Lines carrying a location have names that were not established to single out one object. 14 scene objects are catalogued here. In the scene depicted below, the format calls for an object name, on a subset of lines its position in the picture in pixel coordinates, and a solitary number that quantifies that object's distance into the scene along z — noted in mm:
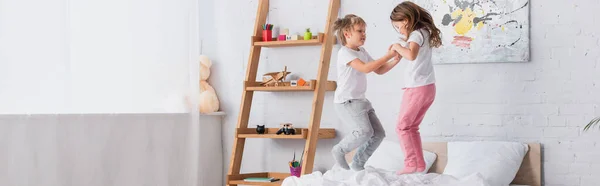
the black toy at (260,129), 4688
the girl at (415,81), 3668
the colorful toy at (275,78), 4648
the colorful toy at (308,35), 4586
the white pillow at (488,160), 3951
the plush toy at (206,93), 4930
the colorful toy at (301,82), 4559
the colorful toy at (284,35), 4695
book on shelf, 4605
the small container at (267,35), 4734
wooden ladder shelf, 4426
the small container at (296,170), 4605
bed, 3479
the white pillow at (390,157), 4250
